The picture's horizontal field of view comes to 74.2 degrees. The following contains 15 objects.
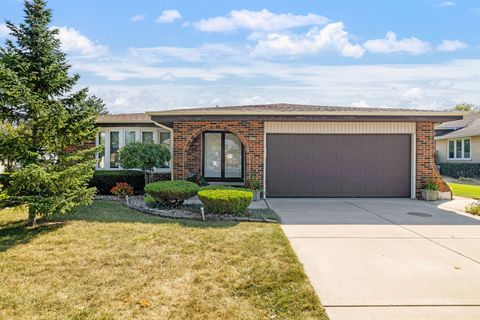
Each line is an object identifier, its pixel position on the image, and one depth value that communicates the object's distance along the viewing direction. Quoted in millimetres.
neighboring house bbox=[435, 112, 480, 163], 22109
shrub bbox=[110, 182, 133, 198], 10930
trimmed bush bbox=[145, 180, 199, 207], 8359
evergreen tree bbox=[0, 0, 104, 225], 6098
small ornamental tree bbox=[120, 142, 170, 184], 10836
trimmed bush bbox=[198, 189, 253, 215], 7504
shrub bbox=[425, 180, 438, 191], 10922
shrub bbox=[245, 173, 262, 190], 10738
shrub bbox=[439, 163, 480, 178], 20419
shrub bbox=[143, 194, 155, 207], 9273
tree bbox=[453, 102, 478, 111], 57059
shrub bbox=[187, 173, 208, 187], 11695
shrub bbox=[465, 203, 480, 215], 8616
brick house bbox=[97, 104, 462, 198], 11172
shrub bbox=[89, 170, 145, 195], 12047
